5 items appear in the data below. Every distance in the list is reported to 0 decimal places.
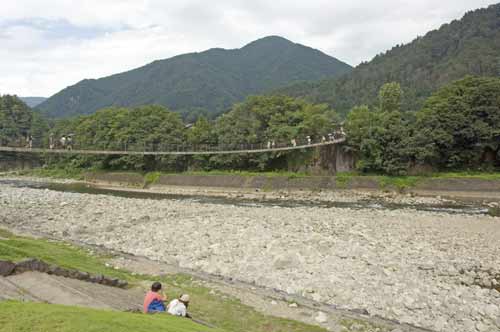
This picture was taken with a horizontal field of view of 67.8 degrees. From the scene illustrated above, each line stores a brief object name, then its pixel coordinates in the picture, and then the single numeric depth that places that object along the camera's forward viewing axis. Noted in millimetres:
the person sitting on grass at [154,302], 6223
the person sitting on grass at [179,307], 6258
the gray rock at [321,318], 7230
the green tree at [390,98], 44188
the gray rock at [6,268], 7471
